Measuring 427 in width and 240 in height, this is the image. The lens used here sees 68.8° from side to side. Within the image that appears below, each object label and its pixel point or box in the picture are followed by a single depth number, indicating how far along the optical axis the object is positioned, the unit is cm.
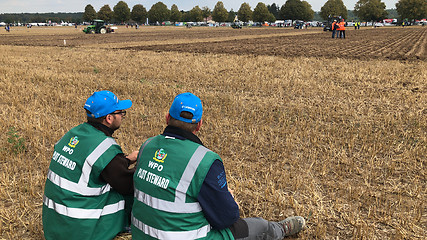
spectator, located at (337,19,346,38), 3653
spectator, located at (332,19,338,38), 3708
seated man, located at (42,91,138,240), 283
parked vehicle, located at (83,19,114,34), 5469
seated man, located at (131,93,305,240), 238
